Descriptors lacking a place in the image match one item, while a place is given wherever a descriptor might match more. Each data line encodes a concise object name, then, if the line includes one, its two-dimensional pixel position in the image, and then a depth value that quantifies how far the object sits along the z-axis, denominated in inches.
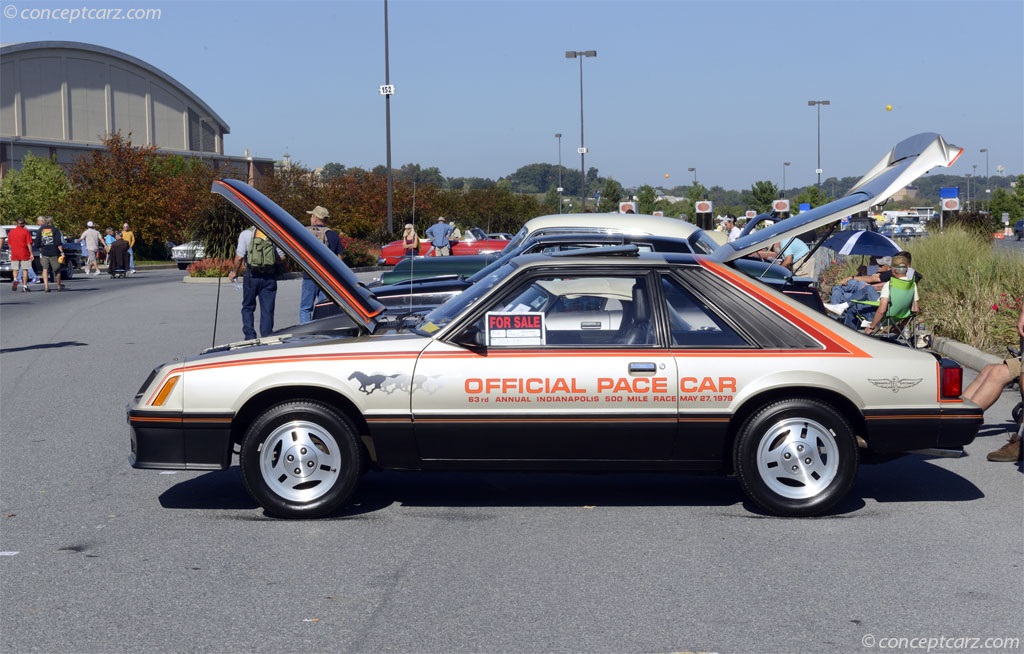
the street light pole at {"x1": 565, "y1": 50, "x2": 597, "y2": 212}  2546.8
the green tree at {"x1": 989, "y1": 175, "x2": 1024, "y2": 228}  3504.9
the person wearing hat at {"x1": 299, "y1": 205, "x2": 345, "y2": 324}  571.5
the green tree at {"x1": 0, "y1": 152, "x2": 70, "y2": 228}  2107.5
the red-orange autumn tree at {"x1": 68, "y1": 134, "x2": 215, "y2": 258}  1879.9
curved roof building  2886.3
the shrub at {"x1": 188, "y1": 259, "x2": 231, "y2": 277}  1235.2
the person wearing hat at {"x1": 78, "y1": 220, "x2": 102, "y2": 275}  1390.6
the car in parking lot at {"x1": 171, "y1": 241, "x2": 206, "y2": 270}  1780.5
